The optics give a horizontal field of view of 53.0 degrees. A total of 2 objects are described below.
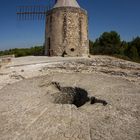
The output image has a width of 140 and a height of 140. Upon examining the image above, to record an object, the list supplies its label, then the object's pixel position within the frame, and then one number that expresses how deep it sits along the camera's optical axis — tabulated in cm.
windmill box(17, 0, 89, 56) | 997
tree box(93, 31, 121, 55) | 1978
